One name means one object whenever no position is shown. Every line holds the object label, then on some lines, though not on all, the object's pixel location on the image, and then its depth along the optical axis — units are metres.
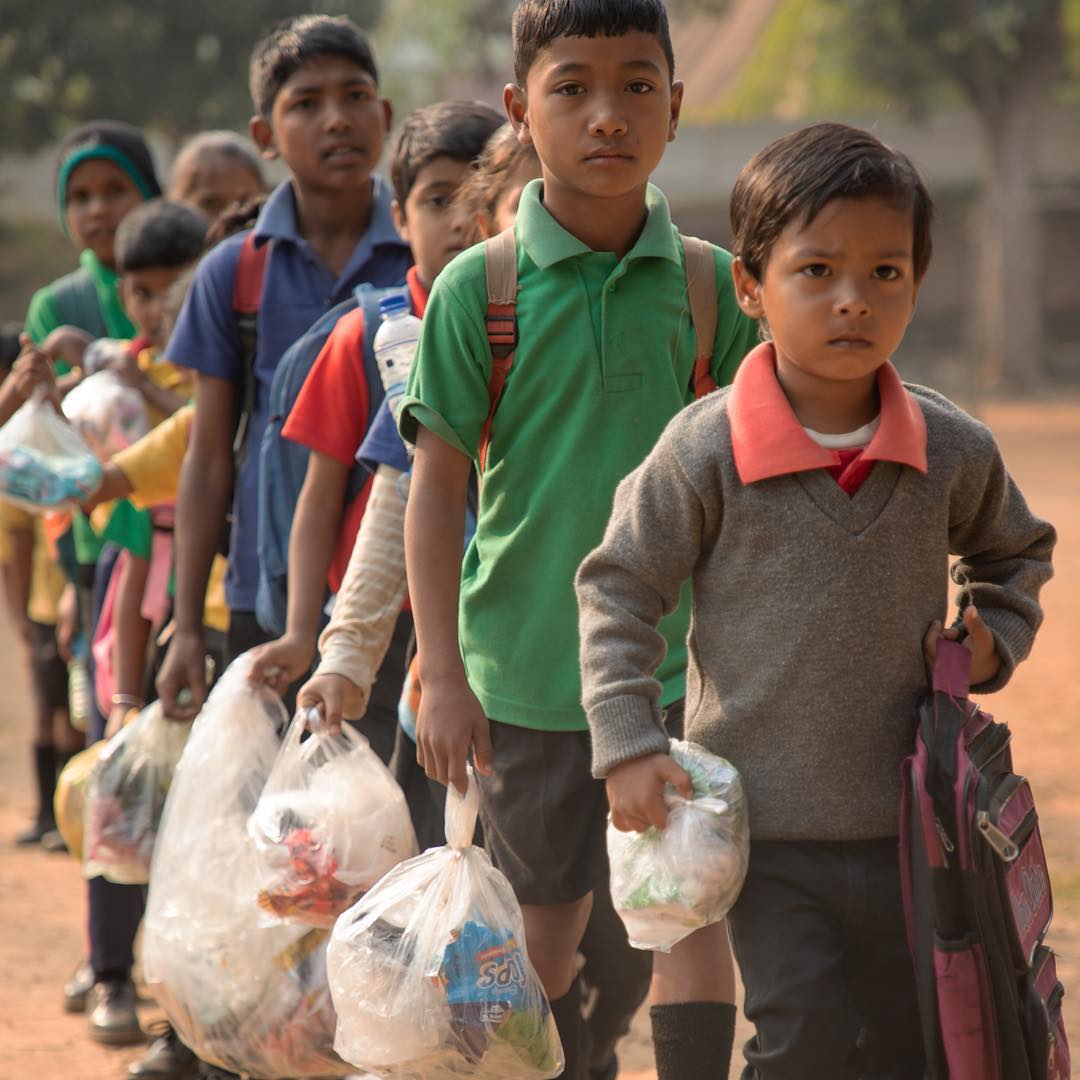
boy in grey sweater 4.46
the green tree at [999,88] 46.84
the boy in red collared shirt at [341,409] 6.35
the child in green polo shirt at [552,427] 5.07
